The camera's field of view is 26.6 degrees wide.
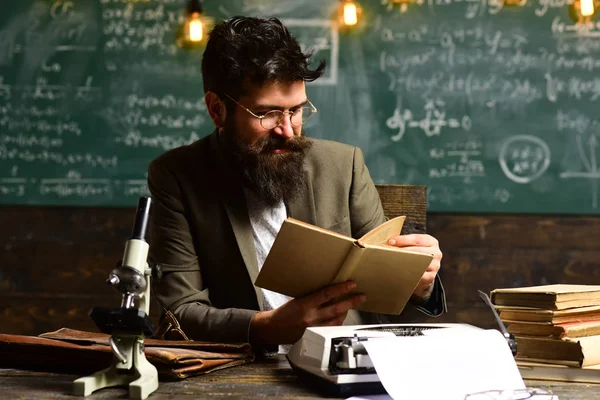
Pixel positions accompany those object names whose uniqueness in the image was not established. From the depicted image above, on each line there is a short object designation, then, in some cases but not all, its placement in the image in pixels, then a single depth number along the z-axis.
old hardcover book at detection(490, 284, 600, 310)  2.18
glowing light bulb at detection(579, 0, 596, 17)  4.59
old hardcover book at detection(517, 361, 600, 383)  2.13
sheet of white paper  1.97
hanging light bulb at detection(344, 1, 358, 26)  4.70
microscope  2.03
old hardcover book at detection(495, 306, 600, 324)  2.18
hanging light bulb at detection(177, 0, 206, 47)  4.84
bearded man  2.73
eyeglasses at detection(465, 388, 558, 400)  1.95
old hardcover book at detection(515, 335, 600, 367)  2.15
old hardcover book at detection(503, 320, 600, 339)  2.17
